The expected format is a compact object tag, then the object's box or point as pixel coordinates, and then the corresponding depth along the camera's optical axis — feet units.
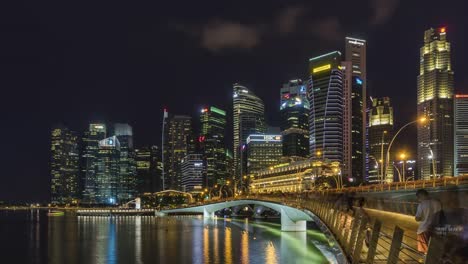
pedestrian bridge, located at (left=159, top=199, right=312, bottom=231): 252.21
